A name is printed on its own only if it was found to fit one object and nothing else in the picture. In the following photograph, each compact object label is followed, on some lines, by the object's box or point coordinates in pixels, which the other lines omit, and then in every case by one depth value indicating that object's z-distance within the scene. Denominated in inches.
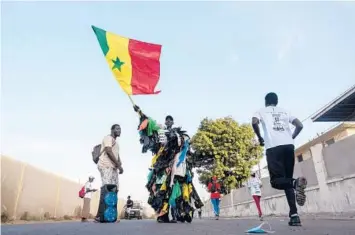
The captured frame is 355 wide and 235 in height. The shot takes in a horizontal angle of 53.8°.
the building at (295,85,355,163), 430.6
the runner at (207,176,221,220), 596.6
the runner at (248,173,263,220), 471.2
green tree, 1144.8
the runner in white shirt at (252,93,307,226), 182.4
